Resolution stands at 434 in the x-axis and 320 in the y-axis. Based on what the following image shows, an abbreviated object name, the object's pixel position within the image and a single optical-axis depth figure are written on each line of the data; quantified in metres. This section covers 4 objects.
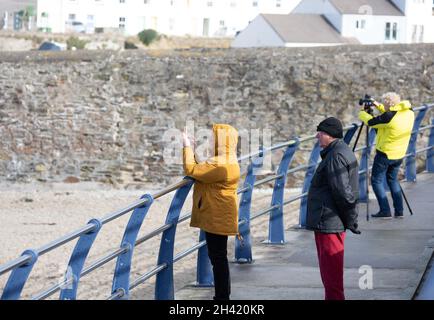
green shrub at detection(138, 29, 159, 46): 47.84
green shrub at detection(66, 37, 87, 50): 51.81
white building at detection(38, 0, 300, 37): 42.66
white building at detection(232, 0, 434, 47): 41.50
